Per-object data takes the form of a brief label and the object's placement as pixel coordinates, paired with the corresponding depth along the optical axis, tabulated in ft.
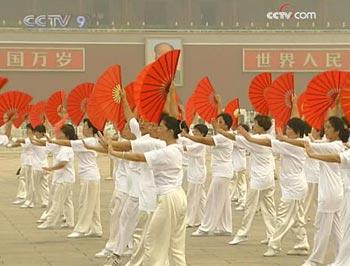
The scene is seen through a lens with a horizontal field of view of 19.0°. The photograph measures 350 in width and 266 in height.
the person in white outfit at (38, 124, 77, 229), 50.80
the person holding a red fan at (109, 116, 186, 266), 30.73
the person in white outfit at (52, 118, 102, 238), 46.83
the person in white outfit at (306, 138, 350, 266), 31.42
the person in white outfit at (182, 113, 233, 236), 48.52
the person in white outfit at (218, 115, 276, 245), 42.91
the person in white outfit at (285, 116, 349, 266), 35.27
